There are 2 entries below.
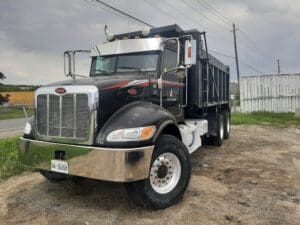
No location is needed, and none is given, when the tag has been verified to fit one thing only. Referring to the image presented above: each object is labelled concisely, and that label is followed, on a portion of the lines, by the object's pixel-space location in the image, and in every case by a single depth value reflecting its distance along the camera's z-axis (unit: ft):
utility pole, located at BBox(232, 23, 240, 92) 81.13
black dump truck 10.11
